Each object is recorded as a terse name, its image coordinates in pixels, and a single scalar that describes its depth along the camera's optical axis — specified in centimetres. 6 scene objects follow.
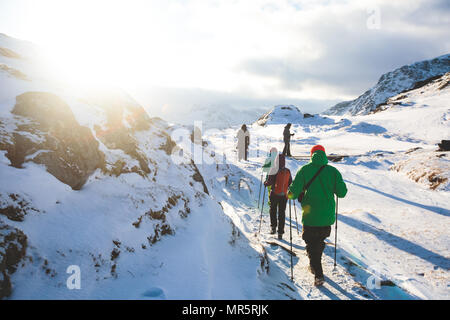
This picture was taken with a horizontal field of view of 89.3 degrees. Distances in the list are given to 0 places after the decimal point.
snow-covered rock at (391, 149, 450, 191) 993
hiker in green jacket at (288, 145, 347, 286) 470
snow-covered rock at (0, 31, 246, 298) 304
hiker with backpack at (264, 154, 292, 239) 702
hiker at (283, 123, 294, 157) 1690
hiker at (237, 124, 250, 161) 1894
